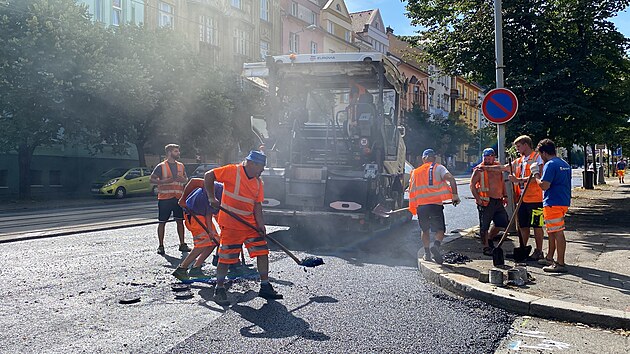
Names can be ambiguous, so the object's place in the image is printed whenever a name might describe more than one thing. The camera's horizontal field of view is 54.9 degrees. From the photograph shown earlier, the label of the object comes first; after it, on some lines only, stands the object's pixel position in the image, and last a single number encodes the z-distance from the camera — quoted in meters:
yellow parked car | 24.83
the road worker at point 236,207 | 5.93
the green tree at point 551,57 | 12.23
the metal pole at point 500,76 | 9.75
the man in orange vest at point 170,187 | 8.87
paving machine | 9.64
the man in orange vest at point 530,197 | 7.75
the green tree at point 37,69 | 20.17
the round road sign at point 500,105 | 9.07
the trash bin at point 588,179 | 27.09
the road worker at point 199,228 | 6.78
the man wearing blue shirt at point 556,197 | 7.05
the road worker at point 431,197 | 7.89
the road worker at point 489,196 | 8.78
